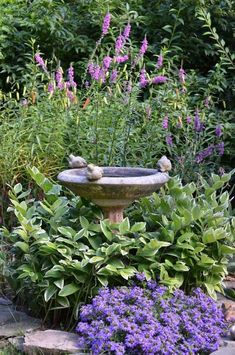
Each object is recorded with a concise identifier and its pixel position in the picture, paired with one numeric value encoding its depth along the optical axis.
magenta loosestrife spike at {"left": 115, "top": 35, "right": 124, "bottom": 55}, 5.19
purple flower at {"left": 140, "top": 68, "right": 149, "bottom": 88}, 5.26
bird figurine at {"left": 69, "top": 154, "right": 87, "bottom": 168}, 4.29
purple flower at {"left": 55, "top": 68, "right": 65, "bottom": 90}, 5.63
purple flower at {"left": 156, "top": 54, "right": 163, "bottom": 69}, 5.39
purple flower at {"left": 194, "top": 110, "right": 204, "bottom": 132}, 5.36
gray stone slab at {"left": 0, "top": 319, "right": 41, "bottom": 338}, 3.84
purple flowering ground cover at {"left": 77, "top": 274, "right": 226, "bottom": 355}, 3.43
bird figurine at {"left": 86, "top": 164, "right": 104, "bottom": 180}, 3.69
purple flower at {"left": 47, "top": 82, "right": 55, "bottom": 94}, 5.68
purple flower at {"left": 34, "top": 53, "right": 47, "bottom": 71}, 5.56
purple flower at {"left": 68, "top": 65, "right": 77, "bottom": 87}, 5.55
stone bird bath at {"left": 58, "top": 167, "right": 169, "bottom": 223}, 3.75
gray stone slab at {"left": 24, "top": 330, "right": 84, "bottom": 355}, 3.51
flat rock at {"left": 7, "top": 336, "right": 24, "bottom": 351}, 3.67
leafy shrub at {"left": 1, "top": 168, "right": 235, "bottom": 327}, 3.87
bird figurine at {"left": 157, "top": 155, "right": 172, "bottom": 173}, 4.12
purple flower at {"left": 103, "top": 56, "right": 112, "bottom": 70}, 5.24
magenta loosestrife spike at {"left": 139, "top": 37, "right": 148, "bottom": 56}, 5.22
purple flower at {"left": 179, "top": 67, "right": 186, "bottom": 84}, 5.61
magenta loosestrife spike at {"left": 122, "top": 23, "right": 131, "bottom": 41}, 5.27
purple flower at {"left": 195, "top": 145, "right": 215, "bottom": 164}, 5.42
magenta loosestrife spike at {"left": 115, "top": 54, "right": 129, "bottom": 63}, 5.34
